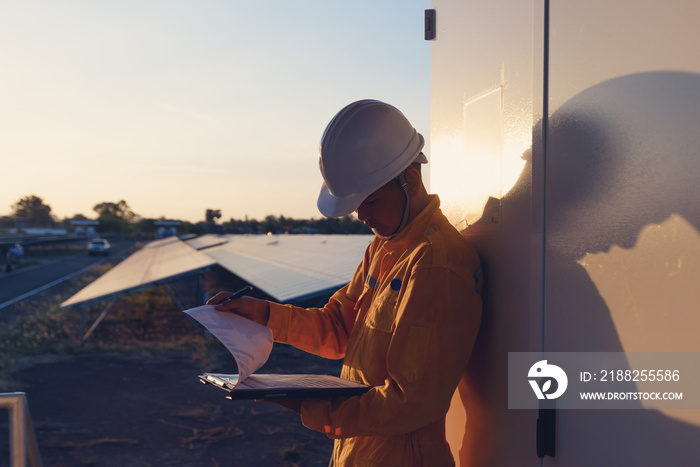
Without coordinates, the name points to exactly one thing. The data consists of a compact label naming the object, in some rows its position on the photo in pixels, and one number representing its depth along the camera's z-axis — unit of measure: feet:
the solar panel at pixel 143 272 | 38.39
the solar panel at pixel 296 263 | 29.22
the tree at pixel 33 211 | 471.62
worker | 5.15
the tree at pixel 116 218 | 441.68
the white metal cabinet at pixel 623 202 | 3.42
